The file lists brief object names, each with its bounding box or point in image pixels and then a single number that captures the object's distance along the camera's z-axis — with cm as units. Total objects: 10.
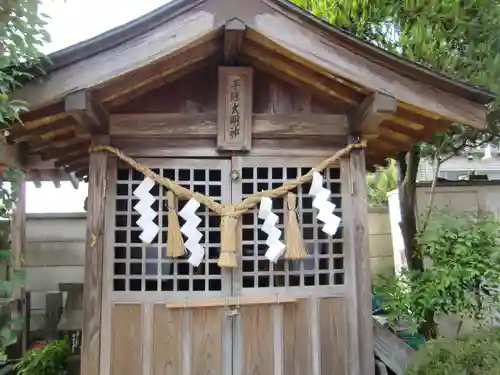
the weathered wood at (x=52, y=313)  728
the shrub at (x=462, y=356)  362
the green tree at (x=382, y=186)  1153
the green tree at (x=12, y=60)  326
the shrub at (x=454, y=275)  462
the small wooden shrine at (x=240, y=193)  418
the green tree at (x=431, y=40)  536
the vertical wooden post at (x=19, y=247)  662
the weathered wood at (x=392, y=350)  464
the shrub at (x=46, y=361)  527
